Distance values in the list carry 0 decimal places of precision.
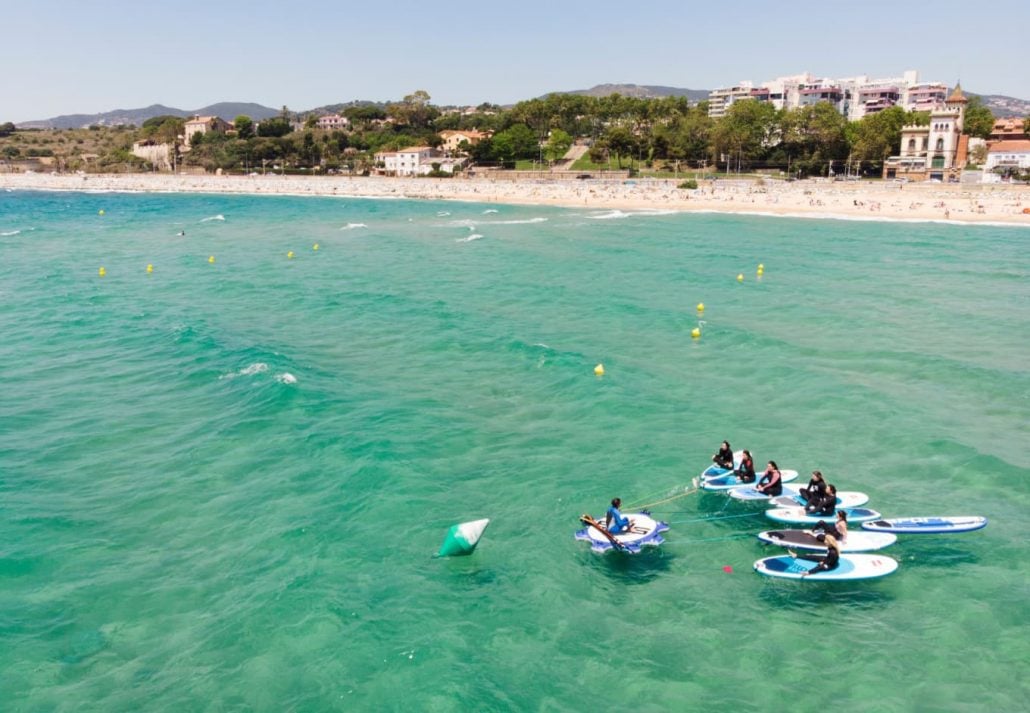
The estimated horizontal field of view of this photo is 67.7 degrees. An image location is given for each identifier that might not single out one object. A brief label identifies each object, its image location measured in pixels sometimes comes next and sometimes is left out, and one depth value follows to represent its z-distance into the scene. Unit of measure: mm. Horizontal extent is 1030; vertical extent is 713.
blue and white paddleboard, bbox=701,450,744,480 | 17531
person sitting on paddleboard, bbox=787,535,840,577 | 13914
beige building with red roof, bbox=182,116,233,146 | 184500
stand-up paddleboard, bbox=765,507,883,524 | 15633
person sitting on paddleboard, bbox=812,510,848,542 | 14570
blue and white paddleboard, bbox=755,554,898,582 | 13828
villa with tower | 105188
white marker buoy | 14656
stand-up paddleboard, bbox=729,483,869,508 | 16203
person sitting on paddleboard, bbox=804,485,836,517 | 15641
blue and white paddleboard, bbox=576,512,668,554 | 14758
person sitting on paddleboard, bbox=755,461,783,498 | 16625
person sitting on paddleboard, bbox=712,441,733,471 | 17625
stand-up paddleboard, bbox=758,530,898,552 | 14641
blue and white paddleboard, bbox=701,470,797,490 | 17234
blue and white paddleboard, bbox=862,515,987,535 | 15297
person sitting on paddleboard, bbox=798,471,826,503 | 15891
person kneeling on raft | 14977
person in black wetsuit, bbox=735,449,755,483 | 17188
